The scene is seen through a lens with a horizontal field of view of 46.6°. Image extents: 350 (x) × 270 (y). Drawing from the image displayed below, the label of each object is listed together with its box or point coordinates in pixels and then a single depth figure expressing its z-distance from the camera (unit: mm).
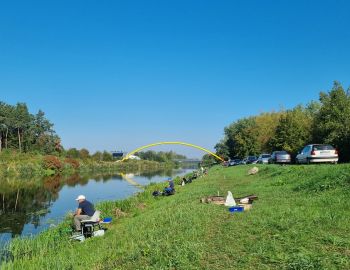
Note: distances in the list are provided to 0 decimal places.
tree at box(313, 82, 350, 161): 40938
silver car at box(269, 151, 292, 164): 40041
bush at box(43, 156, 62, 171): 85981
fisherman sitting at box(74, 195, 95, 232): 14305
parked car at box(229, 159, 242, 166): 65806
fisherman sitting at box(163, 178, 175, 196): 28269
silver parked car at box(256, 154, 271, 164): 48072
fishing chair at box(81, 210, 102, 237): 13930
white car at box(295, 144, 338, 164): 28661
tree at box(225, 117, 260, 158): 81188
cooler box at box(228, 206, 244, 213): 12492
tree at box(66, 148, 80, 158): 127769
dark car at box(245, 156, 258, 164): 56125
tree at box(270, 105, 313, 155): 54062
